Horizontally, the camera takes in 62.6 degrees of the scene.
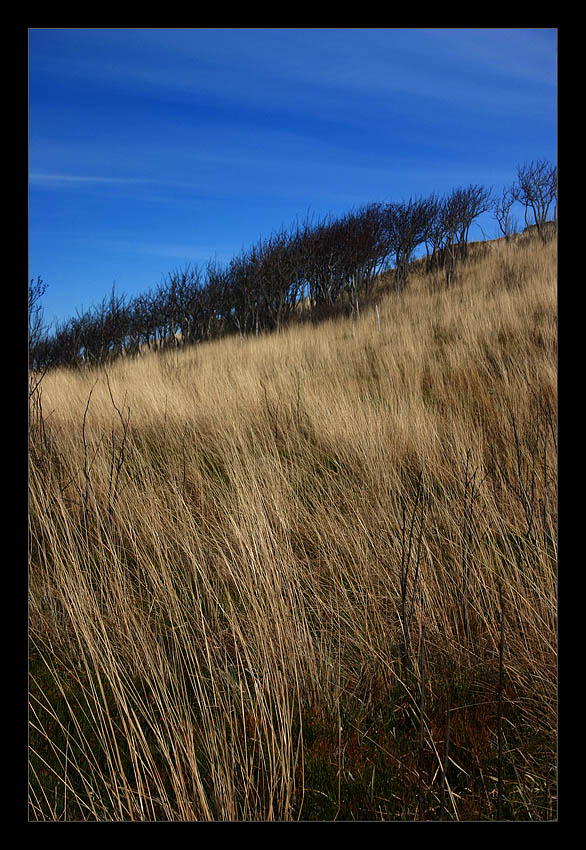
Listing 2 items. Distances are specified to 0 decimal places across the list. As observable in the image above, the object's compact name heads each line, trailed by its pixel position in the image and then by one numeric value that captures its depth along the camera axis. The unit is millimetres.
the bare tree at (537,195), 26341
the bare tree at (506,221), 27100
